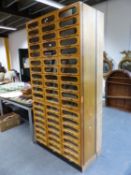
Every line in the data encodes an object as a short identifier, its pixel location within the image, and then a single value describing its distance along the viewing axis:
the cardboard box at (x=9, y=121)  3.23
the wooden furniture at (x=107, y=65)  4.86
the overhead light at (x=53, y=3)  4.34
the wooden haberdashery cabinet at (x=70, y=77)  1.77
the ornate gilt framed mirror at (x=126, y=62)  4.38
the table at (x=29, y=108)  2.68
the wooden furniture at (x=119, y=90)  4.19
